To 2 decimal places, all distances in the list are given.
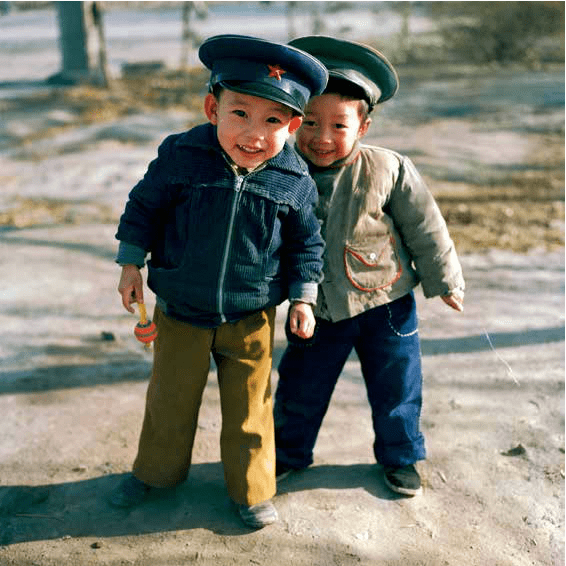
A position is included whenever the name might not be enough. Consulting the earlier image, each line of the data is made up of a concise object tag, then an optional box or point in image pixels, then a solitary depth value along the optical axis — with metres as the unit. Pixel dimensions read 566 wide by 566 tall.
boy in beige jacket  2.59
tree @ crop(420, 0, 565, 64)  13.03
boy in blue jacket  2.36
